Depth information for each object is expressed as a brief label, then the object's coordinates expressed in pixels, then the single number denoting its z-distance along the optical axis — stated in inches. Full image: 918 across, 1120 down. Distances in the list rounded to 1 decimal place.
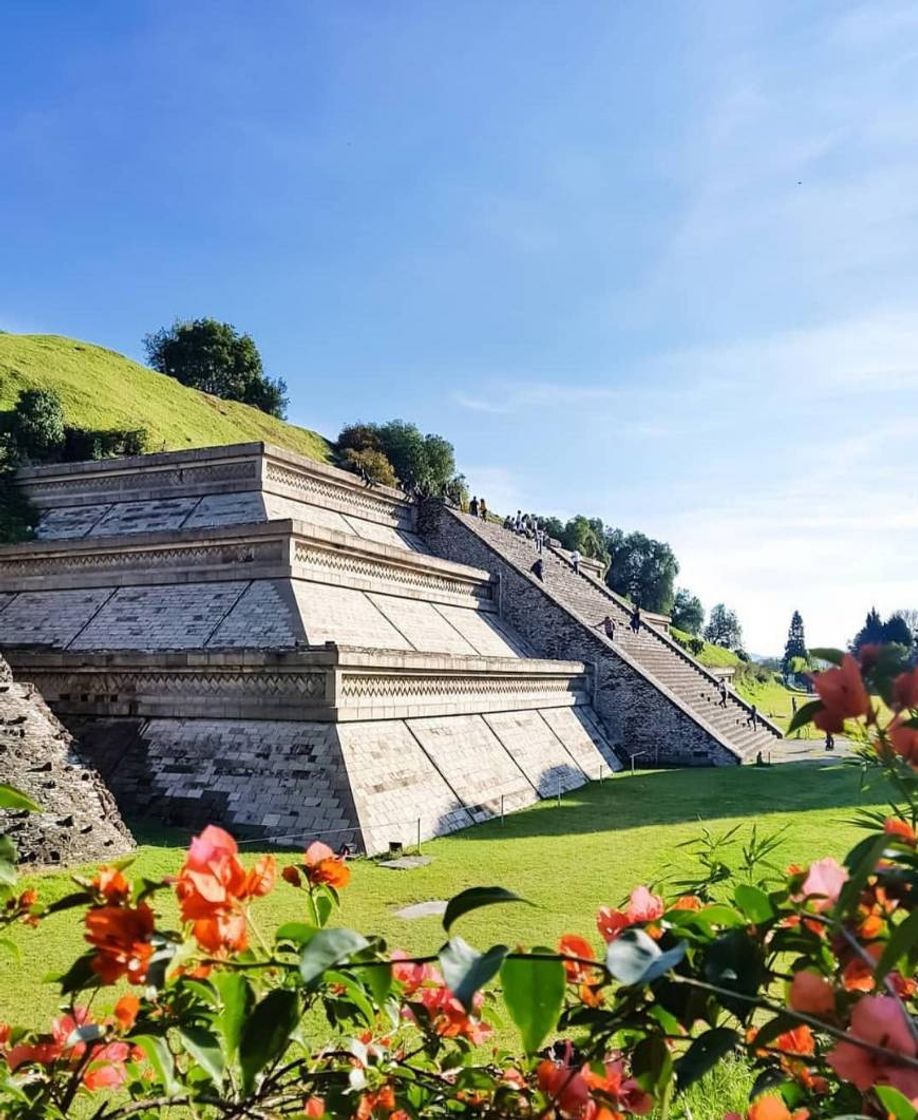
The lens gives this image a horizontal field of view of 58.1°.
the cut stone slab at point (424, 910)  273.9
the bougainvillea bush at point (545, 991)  40.8
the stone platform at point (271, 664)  399.9
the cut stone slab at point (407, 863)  344.8
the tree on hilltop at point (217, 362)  1753.9
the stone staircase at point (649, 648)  864.9
